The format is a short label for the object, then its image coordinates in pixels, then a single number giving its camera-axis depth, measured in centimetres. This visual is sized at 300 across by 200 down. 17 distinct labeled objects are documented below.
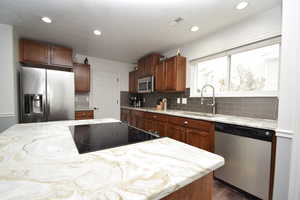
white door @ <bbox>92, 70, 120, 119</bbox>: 380
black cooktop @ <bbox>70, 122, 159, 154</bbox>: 79
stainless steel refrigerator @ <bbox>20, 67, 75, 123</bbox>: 229
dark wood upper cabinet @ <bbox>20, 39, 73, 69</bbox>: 248
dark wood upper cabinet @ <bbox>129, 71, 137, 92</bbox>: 409
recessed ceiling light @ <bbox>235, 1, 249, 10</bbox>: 153
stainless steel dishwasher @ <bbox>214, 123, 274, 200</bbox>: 131
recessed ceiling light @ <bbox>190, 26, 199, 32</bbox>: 211
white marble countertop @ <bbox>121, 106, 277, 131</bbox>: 130
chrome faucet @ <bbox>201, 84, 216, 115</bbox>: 223
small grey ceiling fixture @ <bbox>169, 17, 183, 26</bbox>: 188
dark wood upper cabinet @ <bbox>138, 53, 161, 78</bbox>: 329
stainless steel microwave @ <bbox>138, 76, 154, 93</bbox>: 333
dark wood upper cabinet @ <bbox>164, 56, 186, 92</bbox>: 274
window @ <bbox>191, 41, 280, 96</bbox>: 175
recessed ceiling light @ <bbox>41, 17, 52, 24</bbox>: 190
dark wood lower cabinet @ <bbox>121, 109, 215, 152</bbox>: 181
